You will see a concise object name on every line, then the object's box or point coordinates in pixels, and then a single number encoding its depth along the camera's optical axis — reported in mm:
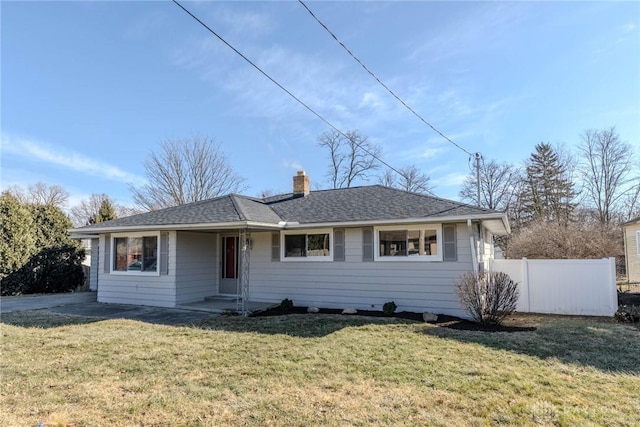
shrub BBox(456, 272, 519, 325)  8016
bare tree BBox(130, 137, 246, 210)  27578
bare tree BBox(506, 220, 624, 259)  14078
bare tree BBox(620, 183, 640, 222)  25281
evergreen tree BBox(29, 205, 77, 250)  16375
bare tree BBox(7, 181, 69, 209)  33572
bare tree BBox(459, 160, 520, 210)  28391
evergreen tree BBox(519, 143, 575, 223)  26078
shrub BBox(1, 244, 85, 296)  15352
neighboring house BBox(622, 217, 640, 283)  19391
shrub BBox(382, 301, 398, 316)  9297
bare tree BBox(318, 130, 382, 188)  29922
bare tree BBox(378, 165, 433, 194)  31667
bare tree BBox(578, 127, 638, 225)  25406
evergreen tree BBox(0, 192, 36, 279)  14945
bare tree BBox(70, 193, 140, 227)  37719
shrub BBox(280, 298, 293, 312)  10148
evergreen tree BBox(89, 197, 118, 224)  20141
